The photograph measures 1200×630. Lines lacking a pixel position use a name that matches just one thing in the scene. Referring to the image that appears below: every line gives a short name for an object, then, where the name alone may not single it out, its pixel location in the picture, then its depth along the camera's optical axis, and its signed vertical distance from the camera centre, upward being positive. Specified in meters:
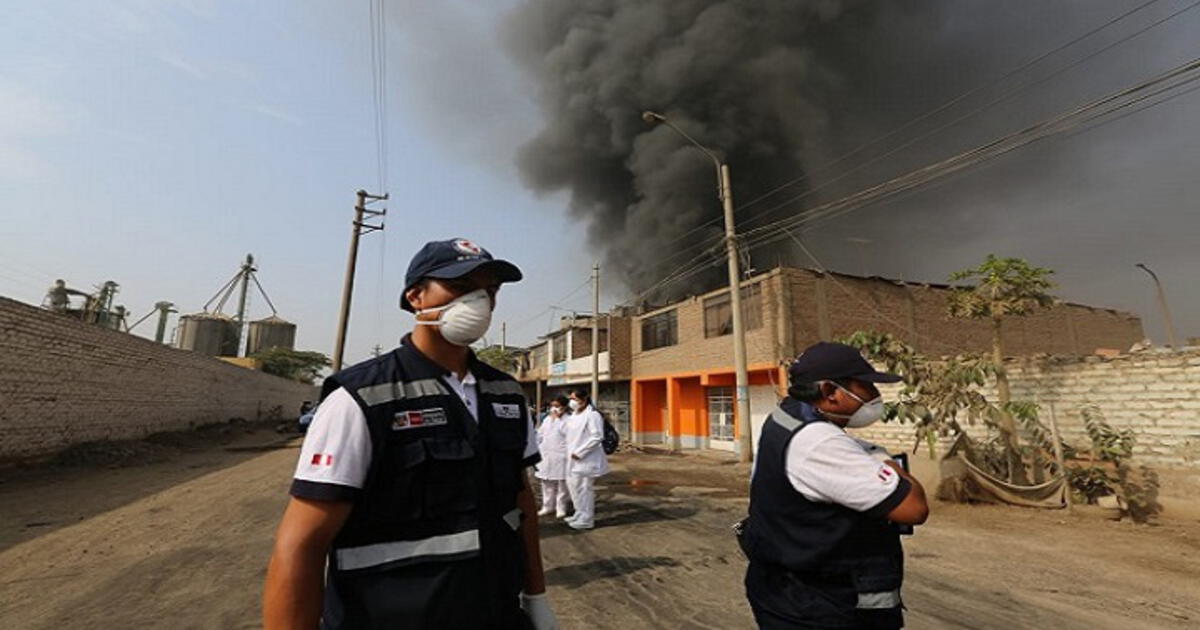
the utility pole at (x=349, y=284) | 16.56 +4.06
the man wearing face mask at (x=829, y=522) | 1.65 -0.32
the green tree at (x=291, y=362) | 41.84 +4.23
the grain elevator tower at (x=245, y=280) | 51.59 +13.13
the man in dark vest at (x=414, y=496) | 1.22 -0.19
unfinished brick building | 16.83 +3.09
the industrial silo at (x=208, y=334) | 40.53 +6.05
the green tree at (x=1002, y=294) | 8.87 +2.14
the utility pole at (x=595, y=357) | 23.78 +2.70
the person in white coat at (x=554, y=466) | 7.64 -0.68
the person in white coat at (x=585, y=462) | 6.93 -0.56
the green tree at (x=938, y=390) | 8.27 +0.51
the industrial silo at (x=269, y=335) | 46.25 +6.90
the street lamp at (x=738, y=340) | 13.61 +2.03
